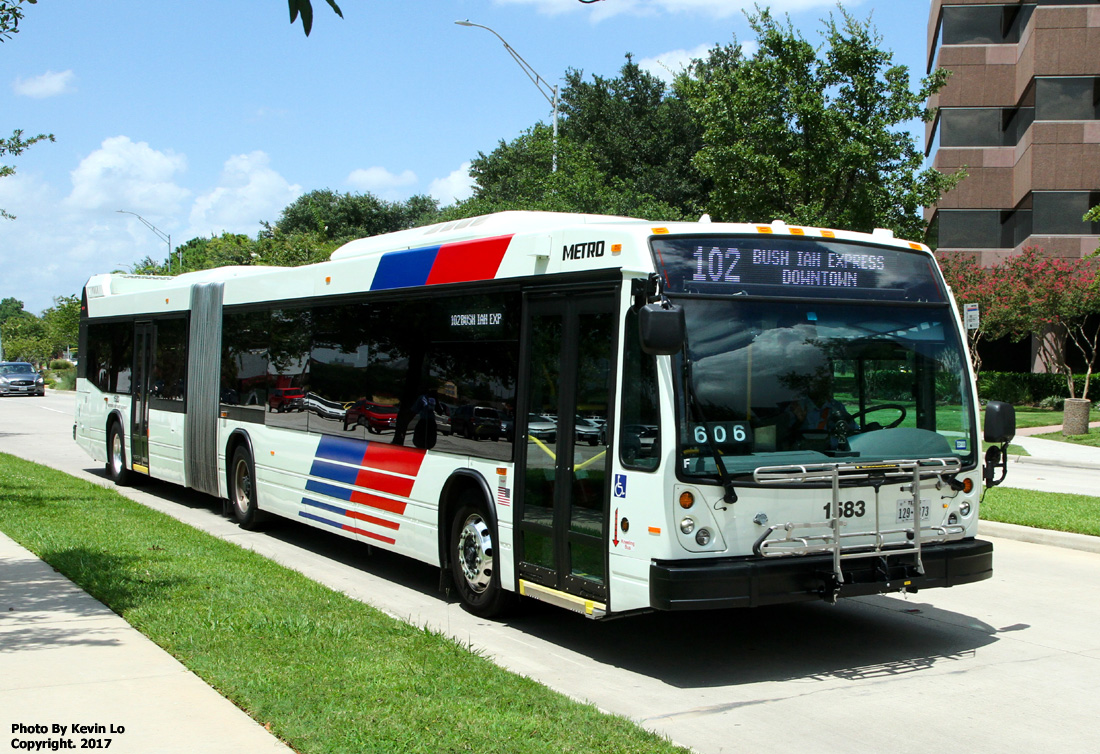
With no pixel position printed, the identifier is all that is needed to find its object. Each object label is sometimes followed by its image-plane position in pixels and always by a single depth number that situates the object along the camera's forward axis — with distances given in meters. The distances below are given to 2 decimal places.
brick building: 43.88
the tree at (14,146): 19.37
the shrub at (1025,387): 43.16
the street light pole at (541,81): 28.38
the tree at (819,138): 24.06
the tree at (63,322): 67.67
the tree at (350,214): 66.56
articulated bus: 6.73
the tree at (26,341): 98.83
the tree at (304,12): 4.69
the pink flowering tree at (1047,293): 38.16
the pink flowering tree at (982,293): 38.88
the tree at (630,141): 45.66
